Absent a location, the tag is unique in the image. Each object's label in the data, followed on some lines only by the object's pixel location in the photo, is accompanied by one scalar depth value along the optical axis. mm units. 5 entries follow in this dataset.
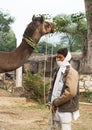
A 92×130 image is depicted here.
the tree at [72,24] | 9581
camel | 4709
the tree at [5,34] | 25381
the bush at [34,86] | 7819
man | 3419
